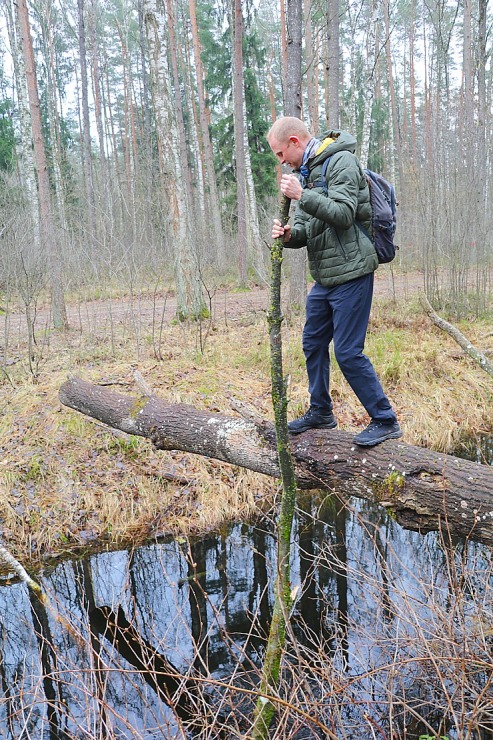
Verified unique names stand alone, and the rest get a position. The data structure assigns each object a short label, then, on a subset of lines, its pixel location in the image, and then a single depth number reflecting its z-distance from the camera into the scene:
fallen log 2.76
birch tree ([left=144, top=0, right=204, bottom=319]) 8.70
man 2.82
